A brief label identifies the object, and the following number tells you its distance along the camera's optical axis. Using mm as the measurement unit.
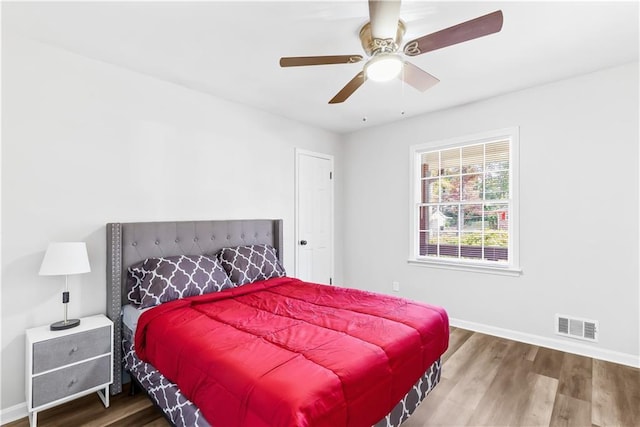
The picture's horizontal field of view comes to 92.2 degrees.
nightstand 1896
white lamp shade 2010
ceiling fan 1536
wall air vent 2810
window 3350
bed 1295
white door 4184
